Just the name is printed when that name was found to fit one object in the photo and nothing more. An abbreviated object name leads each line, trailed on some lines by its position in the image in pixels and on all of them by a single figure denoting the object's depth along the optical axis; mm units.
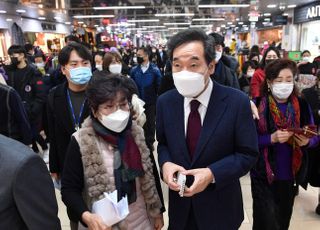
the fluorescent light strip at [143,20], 20572
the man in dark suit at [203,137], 1507
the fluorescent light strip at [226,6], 13914
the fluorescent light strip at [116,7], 13775
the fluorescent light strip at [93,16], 16445
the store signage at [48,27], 19078
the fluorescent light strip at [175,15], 17422
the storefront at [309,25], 14000
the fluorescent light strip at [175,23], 24344
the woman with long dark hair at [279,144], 2324
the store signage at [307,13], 13555
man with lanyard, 2285
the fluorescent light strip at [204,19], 20719
